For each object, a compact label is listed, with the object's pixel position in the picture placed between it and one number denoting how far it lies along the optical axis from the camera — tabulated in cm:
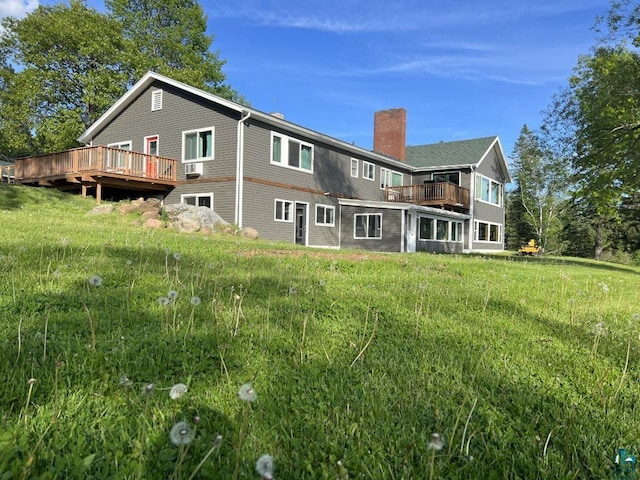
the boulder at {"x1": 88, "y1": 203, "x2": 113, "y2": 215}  1502
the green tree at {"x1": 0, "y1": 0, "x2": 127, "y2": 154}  2792
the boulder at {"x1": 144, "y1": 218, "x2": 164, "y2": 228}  1354
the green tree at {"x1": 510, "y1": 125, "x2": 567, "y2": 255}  3853
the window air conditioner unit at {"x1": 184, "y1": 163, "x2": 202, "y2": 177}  1803
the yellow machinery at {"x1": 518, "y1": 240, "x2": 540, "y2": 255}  3434
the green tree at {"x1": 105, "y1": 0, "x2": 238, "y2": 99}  3394
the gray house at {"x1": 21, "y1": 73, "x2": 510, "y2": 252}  1731
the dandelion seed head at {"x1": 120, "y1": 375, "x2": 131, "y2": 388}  183
